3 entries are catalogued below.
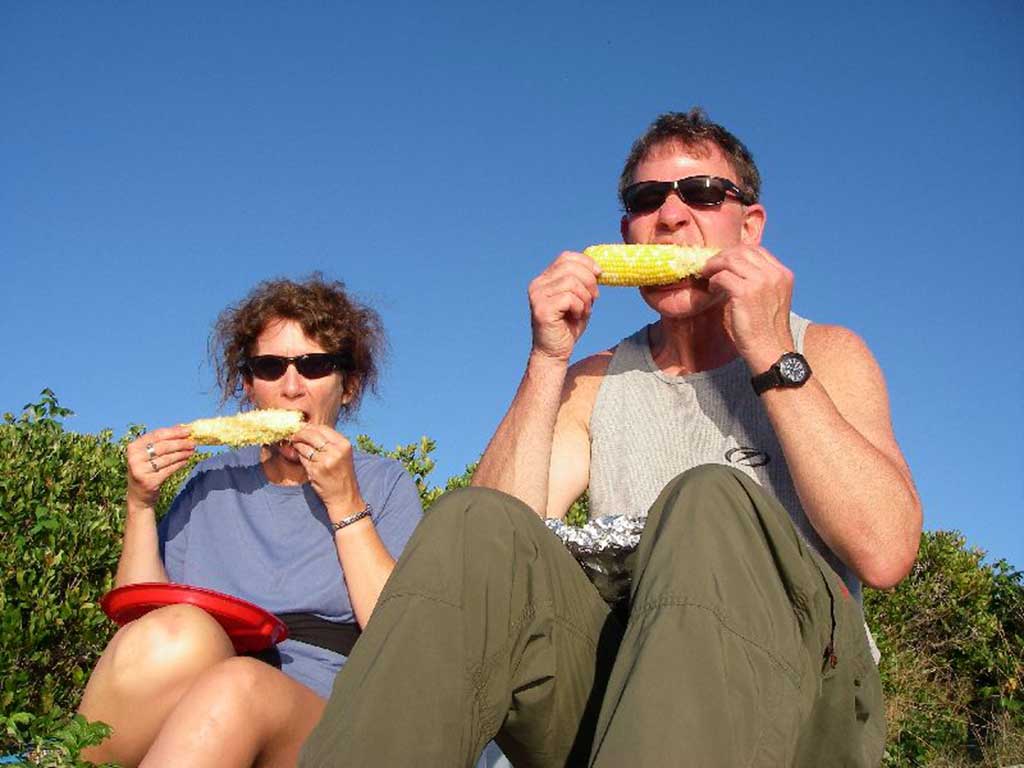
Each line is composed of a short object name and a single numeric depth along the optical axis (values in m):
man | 1.56
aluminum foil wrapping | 2.18
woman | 2.56
